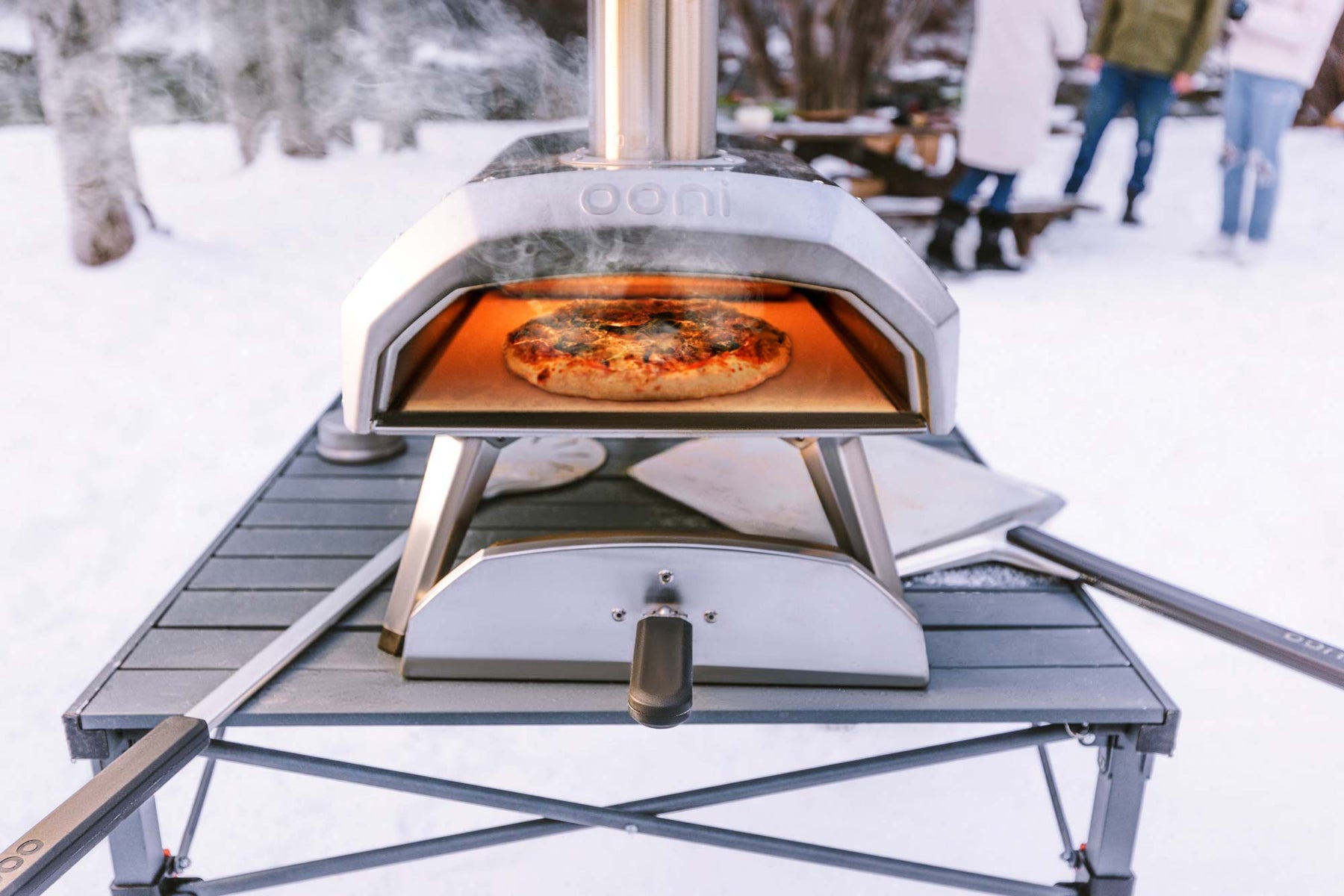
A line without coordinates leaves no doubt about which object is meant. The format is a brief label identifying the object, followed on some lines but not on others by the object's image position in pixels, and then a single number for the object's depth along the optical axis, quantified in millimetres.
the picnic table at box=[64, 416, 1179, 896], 1008
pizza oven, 869
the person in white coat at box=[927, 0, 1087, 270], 4289
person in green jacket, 4934
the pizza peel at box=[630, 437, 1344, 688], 1129
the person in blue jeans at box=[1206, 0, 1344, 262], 4156
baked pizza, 1047
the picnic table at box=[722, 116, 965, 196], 5148
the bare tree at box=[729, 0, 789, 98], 7461
